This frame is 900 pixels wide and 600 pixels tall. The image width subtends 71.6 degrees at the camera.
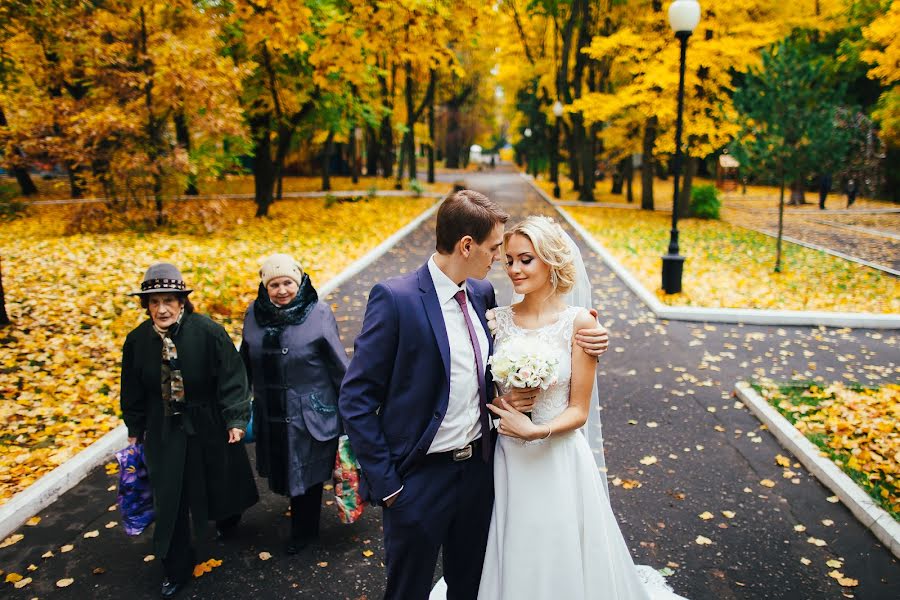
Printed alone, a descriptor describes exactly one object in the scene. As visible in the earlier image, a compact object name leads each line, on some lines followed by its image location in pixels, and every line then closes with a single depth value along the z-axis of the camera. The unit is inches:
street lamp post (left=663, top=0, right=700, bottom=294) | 456.1
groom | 107.9
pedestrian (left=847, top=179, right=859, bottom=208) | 1186.0
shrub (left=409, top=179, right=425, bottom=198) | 1232.3
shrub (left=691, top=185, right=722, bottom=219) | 1019.3
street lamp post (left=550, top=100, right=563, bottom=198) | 1161.2
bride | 115.3
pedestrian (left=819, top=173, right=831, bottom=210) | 1144.8
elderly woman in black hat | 158.9
